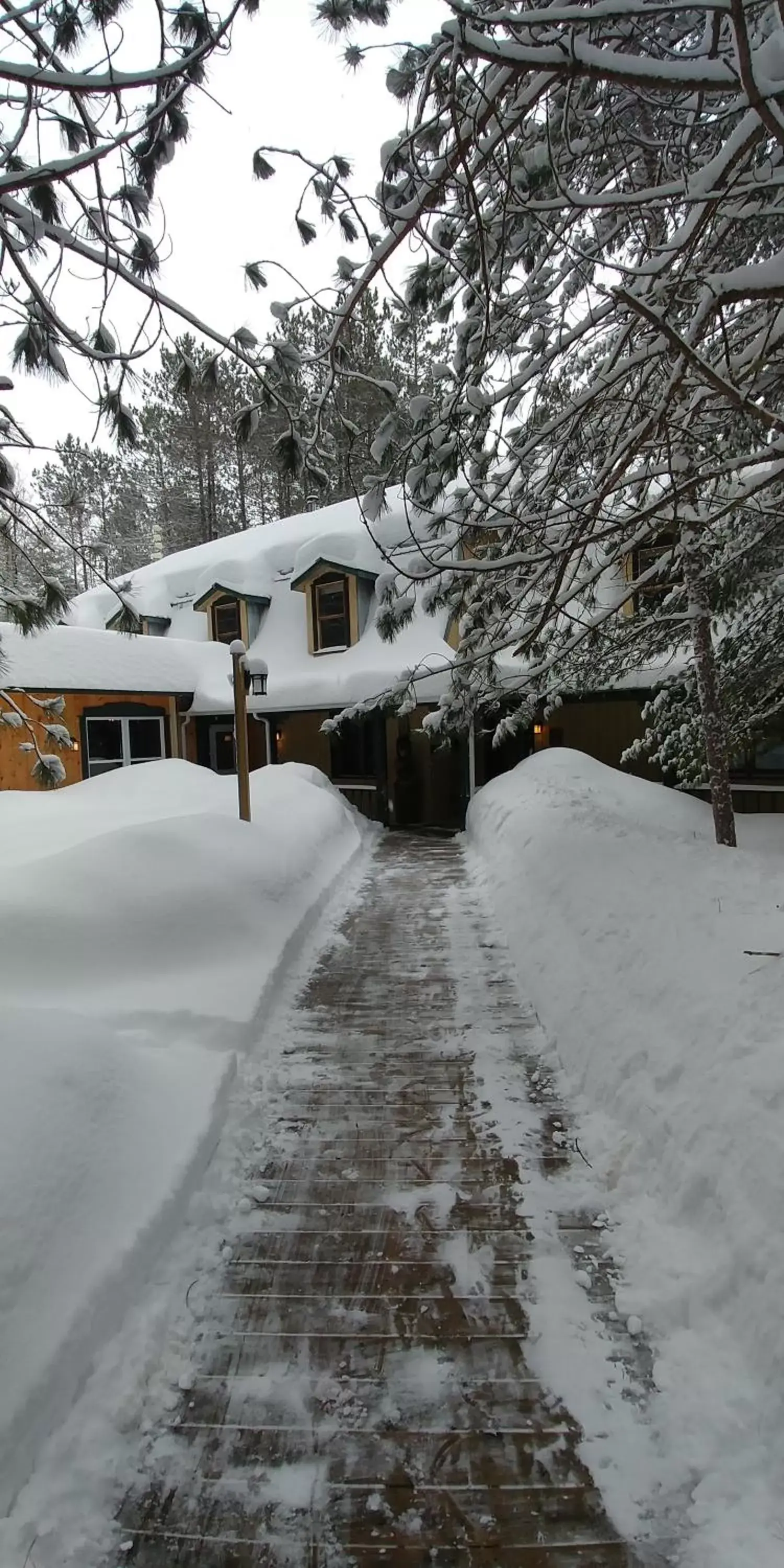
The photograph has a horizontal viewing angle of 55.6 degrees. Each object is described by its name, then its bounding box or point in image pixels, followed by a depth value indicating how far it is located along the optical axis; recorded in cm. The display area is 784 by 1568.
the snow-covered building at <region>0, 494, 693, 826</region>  1391
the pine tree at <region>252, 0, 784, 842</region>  283
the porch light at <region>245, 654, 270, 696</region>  930
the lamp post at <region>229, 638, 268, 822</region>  802
